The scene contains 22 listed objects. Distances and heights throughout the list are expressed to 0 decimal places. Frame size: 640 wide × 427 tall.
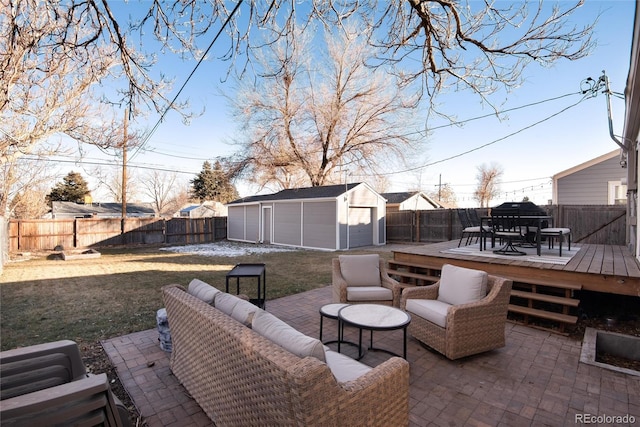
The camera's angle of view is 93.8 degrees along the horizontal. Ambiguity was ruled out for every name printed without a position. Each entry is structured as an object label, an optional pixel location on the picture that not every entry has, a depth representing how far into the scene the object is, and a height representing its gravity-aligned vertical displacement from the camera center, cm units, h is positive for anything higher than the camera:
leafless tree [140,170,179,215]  3494 +340
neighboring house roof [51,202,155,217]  2434 +73
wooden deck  377 -75
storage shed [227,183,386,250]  1345 -6
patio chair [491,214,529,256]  537 -29
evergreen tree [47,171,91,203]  2778 +253
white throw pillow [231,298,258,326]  200 -66
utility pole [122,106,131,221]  944 +226
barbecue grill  522 +11
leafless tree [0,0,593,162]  322 +215
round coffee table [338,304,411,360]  273 -99
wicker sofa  131 -87
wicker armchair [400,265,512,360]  304 -116
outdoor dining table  497 -5
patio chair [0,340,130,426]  125 -87
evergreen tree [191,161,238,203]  3153 +318
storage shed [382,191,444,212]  1861 +101
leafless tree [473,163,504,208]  3197 +372
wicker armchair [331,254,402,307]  408 -92
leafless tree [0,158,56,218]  1271 +168
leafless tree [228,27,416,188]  1722 +587
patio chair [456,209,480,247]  780 -10
